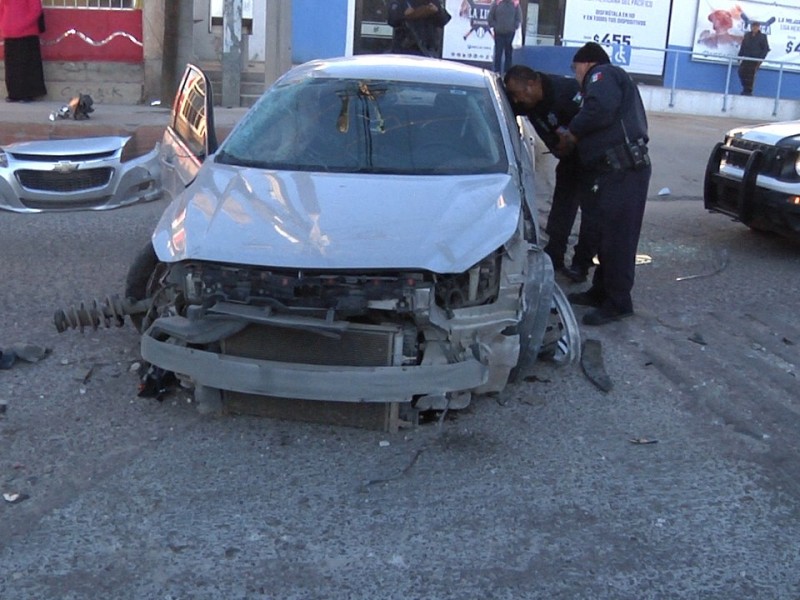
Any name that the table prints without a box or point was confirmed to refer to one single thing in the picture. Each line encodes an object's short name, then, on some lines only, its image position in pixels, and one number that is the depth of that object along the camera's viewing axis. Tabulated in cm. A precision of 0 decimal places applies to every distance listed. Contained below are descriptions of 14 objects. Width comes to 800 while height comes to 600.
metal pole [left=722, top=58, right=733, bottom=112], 2114
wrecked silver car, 435
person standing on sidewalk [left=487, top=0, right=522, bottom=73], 1578
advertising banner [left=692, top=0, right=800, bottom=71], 2183
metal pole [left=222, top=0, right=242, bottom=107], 1499
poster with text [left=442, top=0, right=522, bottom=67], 1980
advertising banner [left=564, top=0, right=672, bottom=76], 2102
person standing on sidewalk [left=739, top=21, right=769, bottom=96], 2145
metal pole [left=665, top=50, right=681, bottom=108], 2106
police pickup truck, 794
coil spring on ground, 532
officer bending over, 684
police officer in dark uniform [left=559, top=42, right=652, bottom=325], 635
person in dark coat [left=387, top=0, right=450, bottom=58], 1182
